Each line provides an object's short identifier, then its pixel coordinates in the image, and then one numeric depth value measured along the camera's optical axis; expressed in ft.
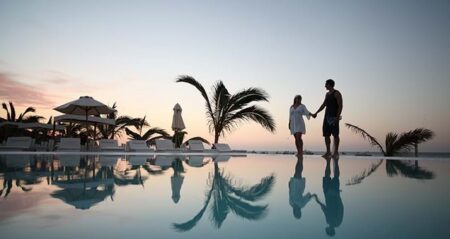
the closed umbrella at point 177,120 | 60.85
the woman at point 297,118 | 27.40
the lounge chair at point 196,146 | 52.33
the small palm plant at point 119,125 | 73.72
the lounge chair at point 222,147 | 51.66
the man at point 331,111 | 24.66
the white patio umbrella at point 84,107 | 44.88
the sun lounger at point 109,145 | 46.03
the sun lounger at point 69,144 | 43.11
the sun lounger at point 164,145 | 49.98
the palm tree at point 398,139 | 40.36
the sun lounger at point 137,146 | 49.83
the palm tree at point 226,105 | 54.75
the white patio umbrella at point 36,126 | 61.46
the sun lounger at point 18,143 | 49.51
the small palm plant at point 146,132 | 74.18
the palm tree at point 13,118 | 71.41
